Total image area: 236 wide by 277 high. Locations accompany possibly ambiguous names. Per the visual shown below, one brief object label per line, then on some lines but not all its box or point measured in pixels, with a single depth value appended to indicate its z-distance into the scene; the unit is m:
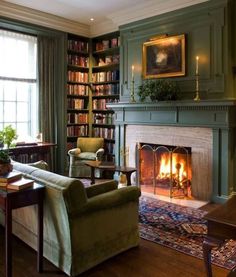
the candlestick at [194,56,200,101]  4.23
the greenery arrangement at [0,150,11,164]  2.48
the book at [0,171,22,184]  2.18
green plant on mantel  4.53
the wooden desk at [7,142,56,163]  4.85
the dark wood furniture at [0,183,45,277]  2.07
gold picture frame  4.59
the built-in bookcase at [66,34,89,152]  6.14
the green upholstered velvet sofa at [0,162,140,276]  2.16
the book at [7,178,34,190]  2.13
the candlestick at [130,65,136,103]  5.15
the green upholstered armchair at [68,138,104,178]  5.57
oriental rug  2.66
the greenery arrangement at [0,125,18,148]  2.62
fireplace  4.06
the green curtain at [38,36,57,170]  5.75
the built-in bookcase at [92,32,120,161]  6.05
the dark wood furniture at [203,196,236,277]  1.71
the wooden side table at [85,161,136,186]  4.16
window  5.37
